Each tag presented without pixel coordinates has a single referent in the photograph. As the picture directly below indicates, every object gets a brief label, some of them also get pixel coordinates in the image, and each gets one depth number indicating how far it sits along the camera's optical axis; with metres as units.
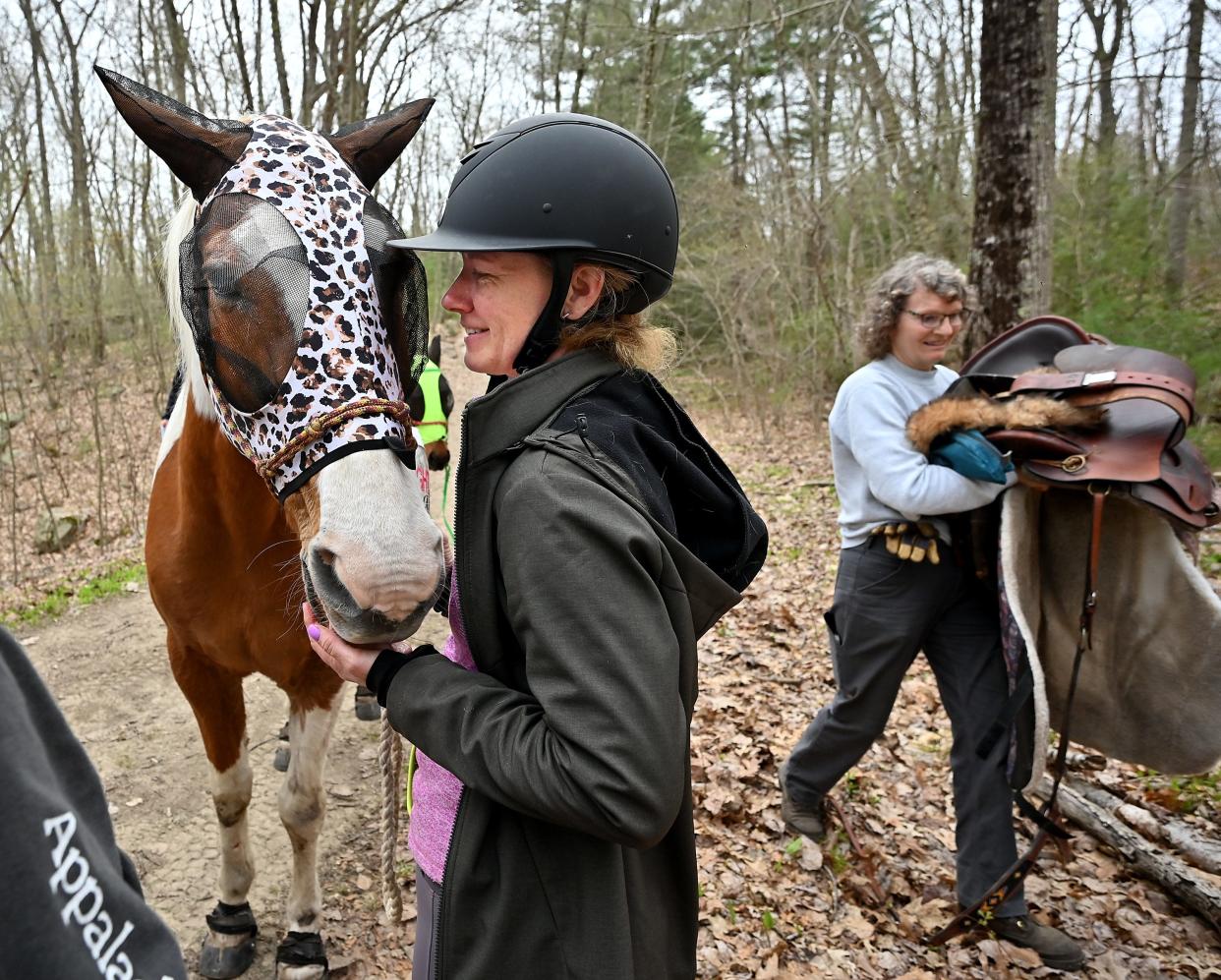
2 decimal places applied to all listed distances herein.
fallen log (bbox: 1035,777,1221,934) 3.11
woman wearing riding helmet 1.13
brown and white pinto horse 1.48
